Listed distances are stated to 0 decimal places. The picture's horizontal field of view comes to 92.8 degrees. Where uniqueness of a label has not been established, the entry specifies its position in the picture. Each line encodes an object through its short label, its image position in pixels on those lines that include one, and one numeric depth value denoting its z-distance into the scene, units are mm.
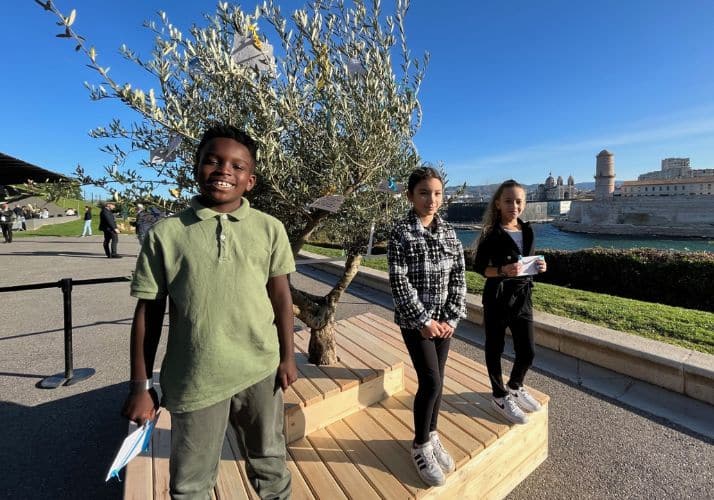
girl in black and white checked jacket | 2383
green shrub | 8198
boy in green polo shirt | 1670
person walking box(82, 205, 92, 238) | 23047
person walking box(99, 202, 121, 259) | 13813
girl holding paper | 3051
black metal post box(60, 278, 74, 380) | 4180
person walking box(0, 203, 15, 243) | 19938
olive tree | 2488
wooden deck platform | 2252
